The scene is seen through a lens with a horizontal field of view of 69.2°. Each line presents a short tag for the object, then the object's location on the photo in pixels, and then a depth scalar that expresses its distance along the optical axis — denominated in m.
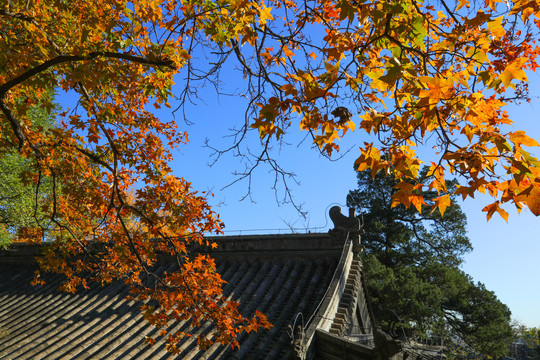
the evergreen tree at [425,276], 19.69
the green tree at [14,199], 15.52
